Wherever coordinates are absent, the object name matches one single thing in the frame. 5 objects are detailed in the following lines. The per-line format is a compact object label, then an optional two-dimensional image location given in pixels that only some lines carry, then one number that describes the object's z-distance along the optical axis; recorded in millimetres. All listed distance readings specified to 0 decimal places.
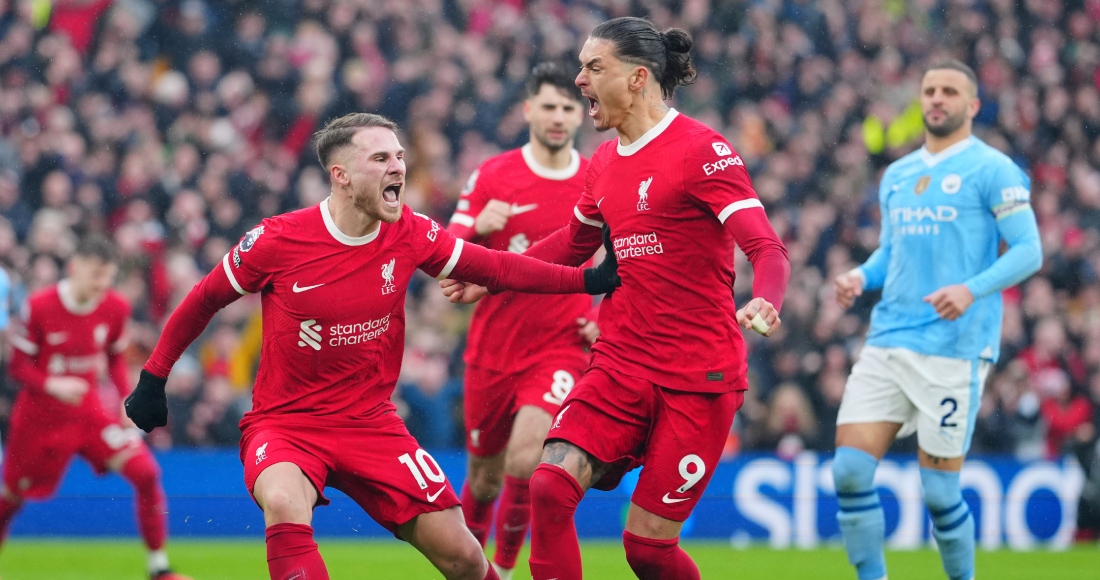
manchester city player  14484
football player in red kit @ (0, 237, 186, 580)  18922
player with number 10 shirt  11477
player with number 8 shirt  15180
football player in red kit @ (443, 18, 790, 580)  11172
